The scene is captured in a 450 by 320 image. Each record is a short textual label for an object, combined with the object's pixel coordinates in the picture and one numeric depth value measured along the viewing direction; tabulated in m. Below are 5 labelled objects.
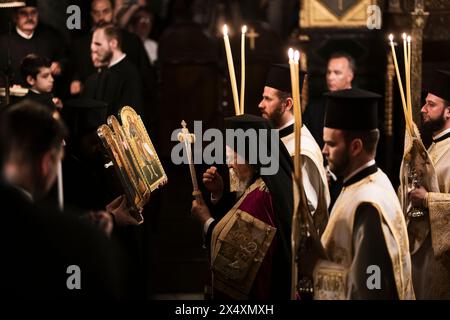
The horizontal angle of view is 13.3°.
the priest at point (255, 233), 11.01
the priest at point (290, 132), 12.06
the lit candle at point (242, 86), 11.94
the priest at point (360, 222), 9.25
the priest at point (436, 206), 11.90
